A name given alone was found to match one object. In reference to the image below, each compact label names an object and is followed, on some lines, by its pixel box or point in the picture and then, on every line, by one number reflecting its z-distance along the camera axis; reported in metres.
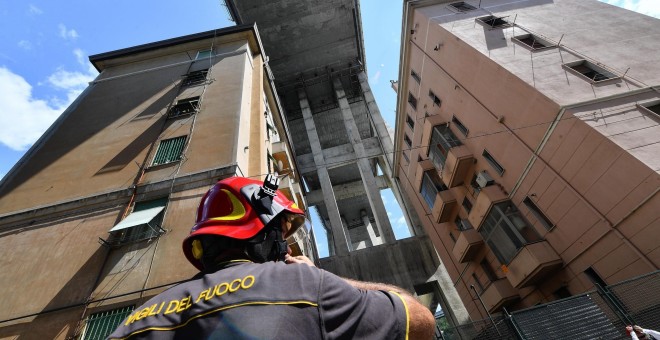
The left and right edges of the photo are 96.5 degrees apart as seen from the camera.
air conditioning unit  13.37
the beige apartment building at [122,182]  6.73
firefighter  1.30
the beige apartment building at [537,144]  8.56
